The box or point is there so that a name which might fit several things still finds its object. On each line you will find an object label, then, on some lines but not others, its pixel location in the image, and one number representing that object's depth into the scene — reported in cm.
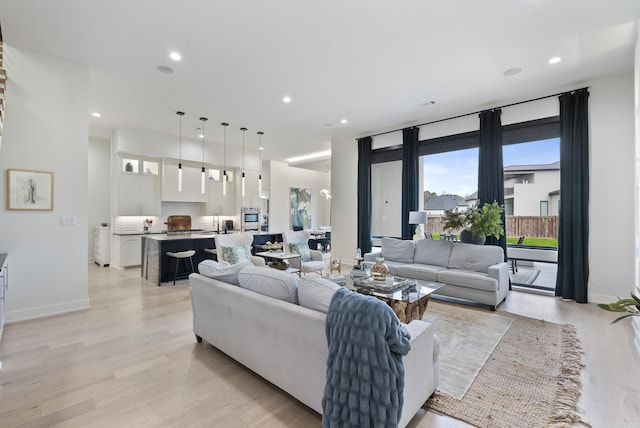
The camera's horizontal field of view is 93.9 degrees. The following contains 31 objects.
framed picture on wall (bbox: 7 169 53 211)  358
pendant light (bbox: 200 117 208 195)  573
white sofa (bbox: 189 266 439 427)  181
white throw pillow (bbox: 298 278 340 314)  187
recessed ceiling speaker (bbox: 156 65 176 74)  401
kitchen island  545
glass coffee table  305
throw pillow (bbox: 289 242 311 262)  560
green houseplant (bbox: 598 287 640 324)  136
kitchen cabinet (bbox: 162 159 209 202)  752
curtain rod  472
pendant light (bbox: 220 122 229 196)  829
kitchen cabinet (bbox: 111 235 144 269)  675
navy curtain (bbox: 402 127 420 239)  630
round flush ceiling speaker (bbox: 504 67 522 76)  405
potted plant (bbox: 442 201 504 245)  477
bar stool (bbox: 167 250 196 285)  540
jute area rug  192
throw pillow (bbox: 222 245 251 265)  490
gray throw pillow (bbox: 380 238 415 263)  544
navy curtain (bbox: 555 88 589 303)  443
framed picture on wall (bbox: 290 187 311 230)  1112
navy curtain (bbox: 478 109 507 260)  523
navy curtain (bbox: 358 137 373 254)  720
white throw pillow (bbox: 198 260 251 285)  264
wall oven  876
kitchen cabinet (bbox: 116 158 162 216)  691
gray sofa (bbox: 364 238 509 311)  414
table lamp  577
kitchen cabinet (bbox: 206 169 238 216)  843
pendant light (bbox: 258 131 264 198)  727
